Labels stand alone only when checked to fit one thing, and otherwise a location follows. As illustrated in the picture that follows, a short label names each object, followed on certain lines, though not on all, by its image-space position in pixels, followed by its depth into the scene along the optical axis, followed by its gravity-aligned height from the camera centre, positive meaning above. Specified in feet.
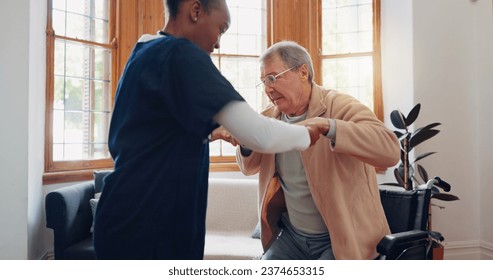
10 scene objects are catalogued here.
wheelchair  4.59 -1.04
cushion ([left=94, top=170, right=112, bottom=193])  9.98 -0.86
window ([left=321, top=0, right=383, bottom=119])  12.32 +3.09
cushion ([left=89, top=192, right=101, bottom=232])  8.73 -1.24
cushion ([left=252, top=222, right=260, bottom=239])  9.30 -2.04
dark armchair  8.63 -1.71
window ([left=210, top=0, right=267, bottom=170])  12.80 +3.12
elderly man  4.53 -0.34
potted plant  9.52 -0.13
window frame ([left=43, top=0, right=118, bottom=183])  10.18 +0.25
